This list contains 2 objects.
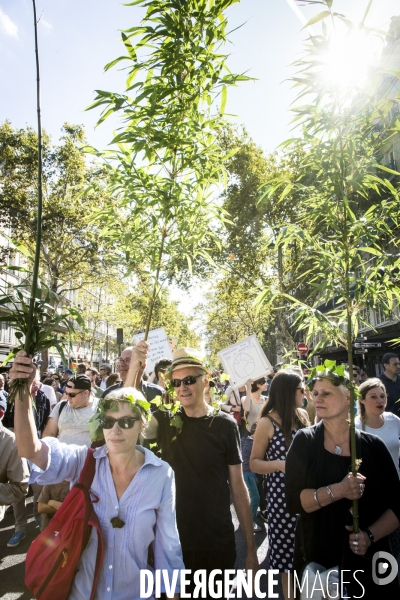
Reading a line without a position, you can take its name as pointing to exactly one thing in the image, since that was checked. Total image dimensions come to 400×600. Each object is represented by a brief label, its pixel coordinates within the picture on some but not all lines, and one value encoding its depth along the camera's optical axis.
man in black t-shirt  3.40
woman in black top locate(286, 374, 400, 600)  3.06
